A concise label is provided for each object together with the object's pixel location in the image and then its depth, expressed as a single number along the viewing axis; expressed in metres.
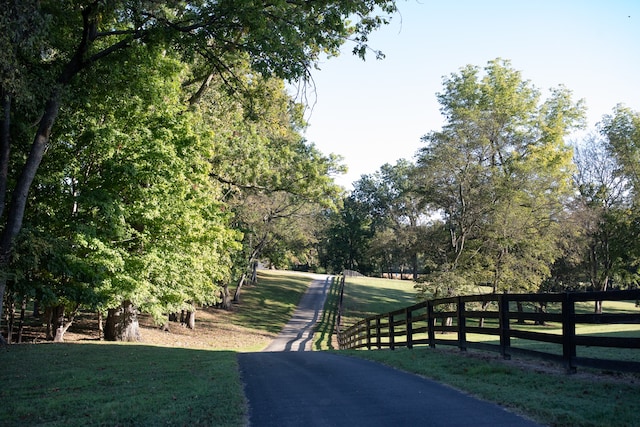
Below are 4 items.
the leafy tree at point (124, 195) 14.20
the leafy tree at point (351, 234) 89.06
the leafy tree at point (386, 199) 81.64
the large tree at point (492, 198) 26.48
